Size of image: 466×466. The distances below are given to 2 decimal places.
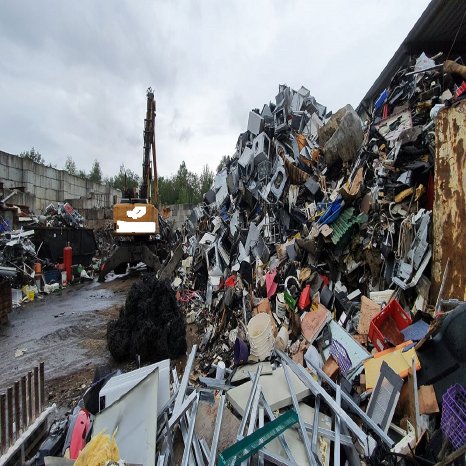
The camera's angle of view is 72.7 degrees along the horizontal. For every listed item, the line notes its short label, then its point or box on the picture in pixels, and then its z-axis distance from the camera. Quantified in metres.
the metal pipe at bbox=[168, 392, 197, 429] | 2.12
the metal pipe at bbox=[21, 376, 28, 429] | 2.24
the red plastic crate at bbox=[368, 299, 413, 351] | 2.64
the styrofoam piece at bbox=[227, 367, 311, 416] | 2.27
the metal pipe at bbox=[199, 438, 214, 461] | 1.99
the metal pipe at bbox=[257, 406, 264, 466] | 1.82
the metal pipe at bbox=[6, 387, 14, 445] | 2.06
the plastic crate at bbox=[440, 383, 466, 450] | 1.62
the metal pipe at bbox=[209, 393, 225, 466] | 1.92
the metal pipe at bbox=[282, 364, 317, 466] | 1.83
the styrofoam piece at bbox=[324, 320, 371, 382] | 2.63
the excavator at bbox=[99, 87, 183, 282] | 9.09
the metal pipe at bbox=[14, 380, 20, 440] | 2.14
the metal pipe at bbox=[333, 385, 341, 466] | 1.87
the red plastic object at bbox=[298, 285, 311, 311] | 3.72
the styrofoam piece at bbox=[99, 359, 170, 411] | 2.40
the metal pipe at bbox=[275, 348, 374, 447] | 1.99
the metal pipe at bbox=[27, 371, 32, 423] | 2.31
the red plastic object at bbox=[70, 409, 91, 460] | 2.15
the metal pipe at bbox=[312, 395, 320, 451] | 1.94
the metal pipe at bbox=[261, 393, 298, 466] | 1.84
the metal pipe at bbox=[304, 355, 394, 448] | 1.92
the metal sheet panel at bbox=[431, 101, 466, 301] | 2.36
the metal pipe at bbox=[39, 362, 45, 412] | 2.37
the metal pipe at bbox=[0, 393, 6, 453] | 1.98
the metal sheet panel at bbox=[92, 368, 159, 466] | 1.89
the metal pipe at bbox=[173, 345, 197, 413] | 2.30
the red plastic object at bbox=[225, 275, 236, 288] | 5.39
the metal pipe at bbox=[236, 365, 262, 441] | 1.98
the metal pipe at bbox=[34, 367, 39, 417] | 2.33
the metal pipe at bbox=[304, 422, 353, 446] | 2.01
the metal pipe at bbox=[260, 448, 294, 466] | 1.79
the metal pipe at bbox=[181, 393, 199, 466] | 1.91
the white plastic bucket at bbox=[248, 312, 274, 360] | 3.28
